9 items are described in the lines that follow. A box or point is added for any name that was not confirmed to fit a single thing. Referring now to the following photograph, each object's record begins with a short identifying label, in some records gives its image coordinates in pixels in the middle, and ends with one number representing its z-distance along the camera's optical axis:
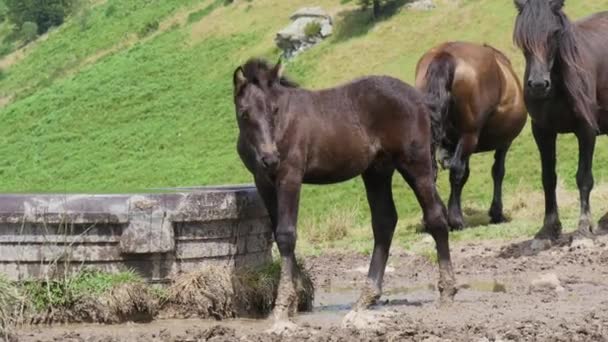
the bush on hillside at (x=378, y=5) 55.31
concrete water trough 9.70
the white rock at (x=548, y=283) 11.05
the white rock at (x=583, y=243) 12.90
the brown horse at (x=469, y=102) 15.16
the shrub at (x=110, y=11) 83.11
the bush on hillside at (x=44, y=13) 107.00
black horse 12.42
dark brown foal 9.33
